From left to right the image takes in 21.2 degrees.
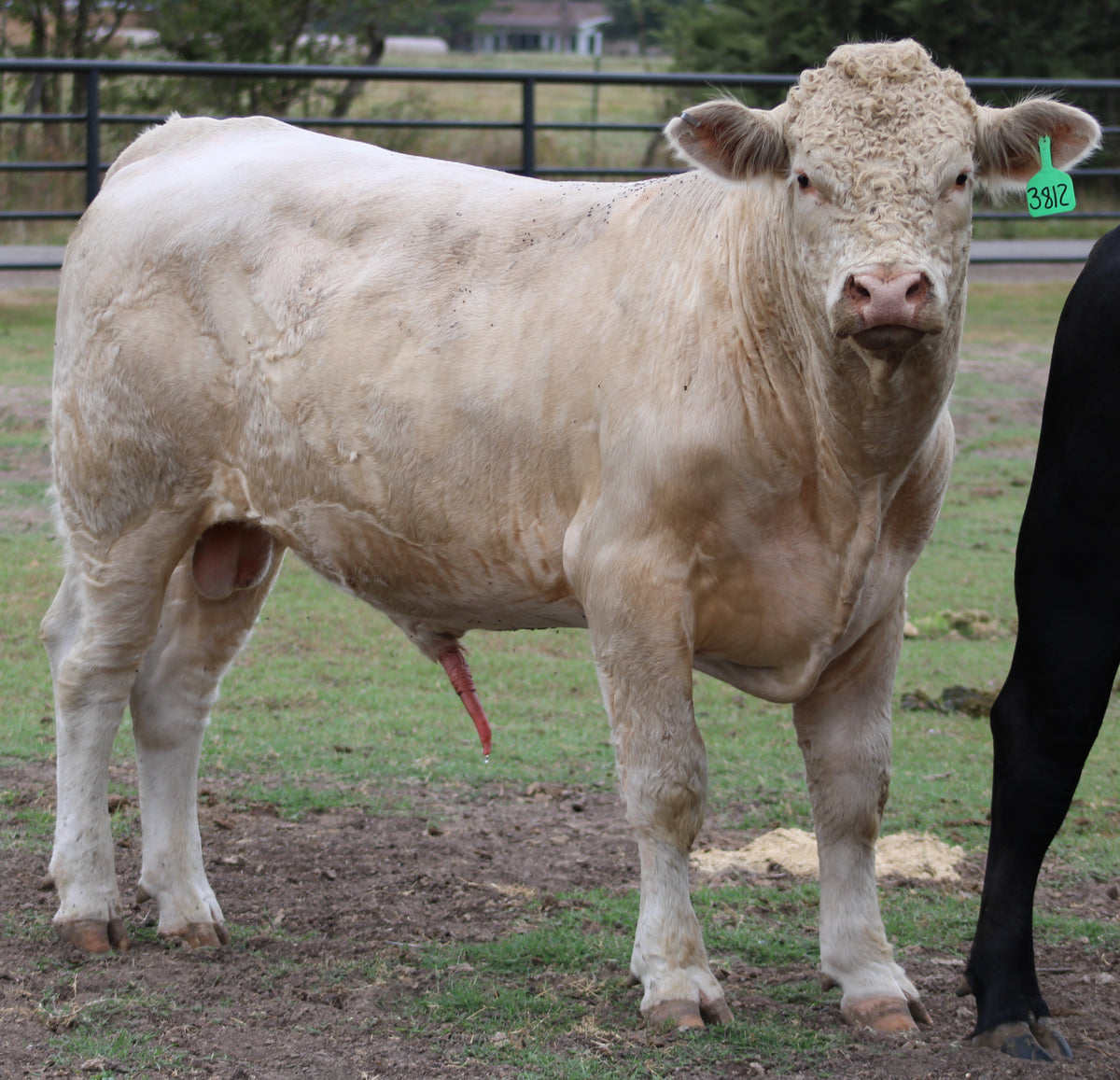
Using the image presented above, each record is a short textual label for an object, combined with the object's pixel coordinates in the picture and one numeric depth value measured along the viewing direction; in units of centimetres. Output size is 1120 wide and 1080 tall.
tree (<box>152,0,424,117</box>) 3426
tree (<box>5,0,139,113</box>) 3386
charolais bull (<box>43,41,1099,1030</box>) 669
